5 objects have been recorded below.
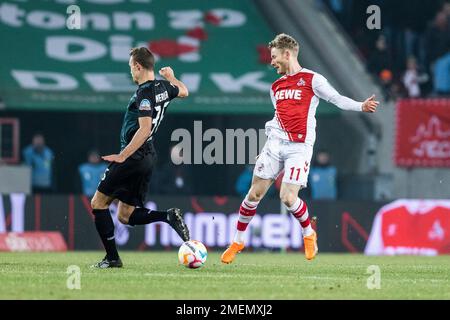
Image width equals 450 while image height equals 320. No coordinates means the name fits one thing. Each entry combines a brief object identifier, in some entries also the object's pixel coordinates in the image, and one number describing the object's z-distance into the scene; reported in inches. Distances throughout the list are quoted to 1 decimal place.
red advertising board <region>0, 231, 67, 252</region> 775.1
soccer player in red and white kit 512.7
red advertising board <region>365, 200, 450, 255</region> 788.0
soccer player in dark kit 478.9
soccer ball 492.4
